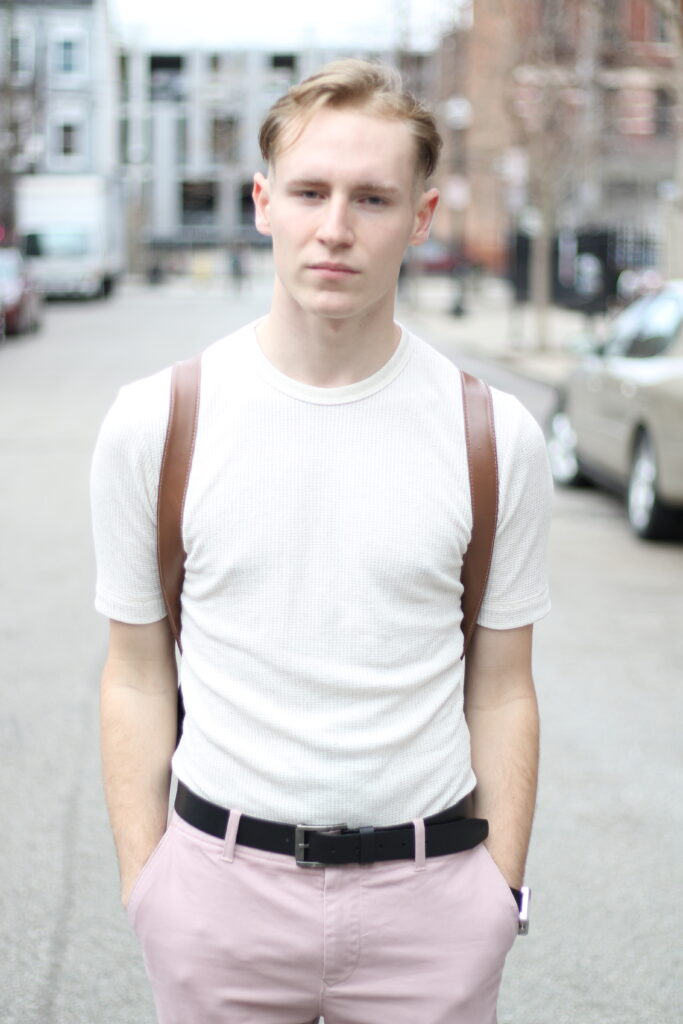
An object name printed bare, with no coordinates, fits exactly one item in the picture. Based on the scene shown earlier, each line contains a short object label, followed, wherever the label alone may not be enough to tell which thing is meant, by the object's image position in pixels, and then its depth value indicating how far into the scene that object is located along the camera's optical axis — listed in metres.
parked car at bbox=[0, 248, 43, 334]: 29.67
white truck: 47.38
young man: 2.00
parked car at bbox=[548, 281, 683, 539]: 9.77
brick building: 27.08
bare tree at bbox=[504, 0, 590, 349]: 26.86
